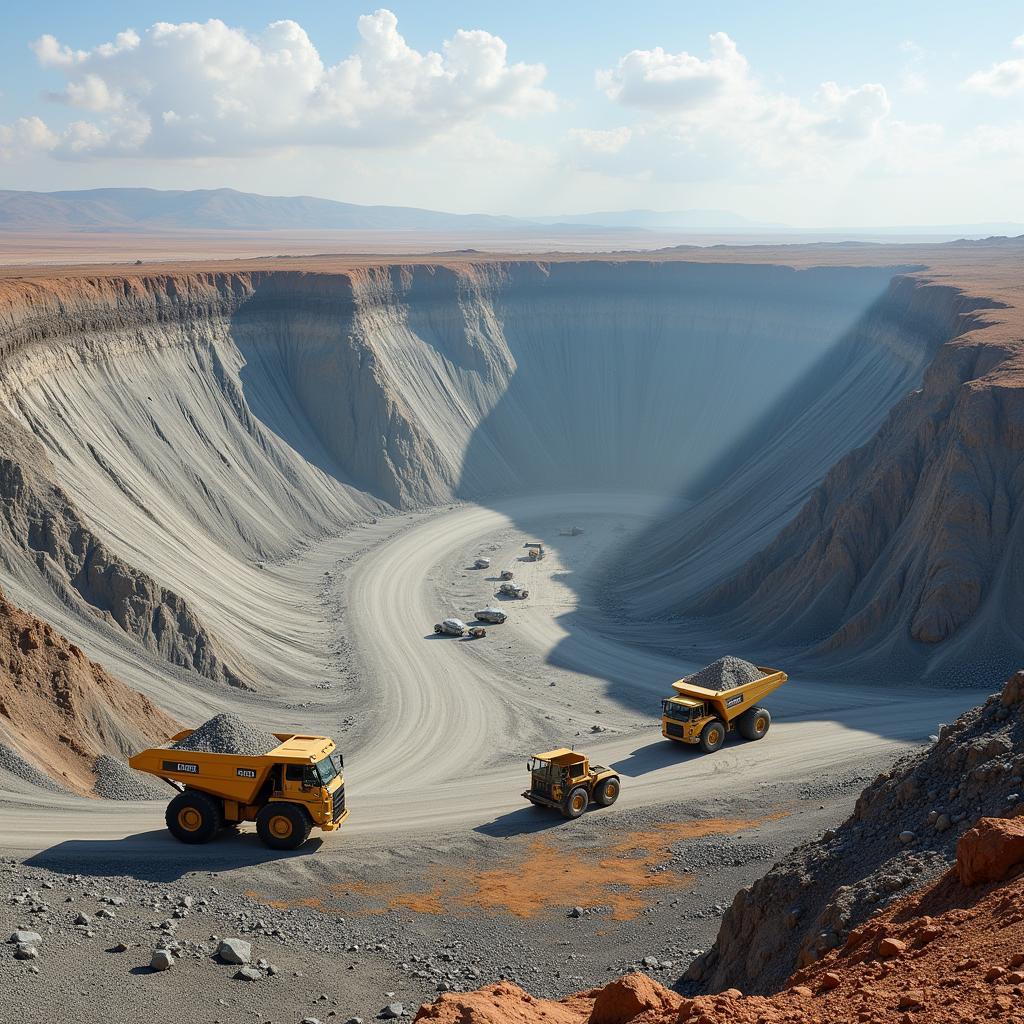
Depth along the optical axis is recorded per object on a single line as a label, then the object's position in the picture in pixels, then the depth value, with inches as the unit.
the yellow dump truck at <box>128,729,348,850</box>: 871.1
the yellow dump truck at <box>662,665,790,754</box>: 1163.9
